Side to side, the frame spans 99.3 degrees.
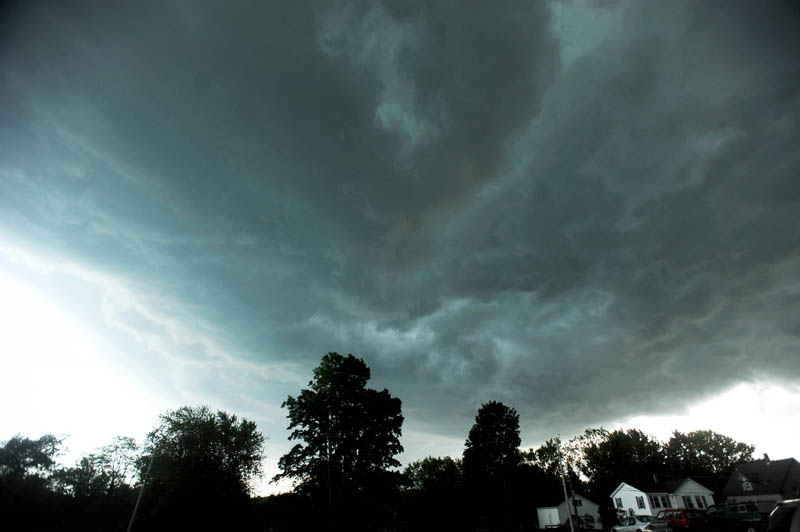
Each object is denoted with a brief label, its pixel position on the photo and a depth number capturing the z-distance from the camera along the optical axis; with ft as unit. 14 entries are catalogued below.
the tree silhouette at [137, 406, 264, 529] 135.95
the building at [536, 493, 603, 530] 211.20
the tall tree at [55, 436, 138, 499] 220.02
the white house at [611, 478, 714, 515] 193.47
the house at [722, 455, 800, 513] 181.68
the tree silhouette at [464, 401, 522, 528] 198.90
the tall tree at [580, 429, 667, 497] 260.29
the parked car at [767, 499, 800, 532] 28.17
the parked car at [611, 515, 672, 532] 83.30
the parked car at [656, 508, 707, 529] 85.81
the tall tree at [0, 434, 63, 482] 197.05
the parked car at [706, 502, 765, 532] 86.79
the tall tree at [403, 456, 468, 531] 191.42
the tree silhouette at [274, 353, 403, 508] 106.73
